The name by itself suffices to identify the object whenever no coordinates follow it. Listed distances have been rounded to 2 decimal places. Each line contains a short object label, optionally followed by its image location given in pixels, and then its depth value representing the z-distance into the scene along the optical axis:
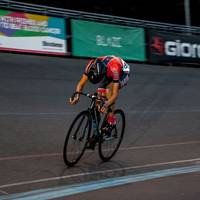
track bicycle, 13.78
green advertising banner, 36.43
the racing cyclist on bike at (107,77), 14.24
